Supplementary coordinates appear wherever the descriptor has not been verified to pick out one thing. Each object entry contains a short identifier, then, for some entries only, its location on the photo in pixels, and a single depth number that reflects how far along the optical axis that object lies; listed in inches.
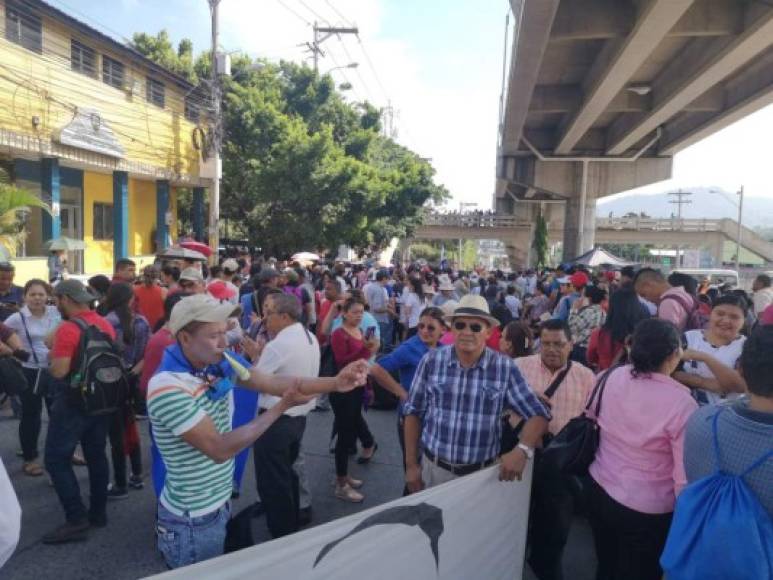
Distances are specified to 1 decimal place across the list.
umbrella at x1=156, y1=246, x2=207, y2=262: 417.4
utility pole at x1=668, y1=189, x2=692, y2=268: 3112.7
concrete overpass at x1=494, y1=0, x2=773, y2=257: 364.8
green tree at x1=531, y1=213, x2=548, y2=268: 1272.1
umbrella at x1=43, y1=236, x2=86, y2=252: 434.0
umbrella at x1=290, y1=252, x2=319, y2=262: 666.0
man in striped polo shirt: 95.2
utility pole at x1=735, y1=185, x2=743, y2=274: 1769.7
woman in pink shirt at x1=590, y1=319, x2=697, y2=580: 104.3
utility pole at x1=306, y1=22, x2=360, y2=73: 1216.8
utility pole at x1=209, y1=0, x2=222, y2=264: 719.7
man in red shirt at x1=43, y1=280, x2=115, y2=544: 160.1
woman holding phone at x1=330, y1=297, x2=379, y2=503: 201.9
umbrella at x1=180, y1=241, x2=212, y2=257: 585.0
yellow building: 558.9
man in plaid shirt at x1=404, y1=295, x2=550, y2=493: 124.5
